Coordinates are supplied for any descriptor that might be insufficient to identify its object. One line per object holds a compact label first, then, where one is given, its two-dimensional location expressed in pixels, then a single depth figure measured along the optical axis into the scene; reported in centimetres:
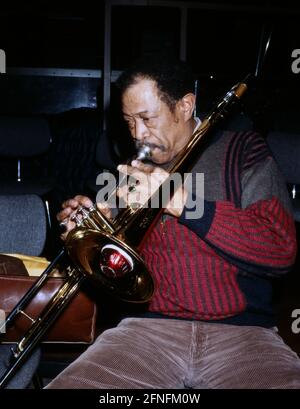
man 147
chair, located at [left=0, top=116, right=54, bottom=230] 413
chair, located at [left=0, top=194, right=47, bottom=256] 208
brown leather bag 175
